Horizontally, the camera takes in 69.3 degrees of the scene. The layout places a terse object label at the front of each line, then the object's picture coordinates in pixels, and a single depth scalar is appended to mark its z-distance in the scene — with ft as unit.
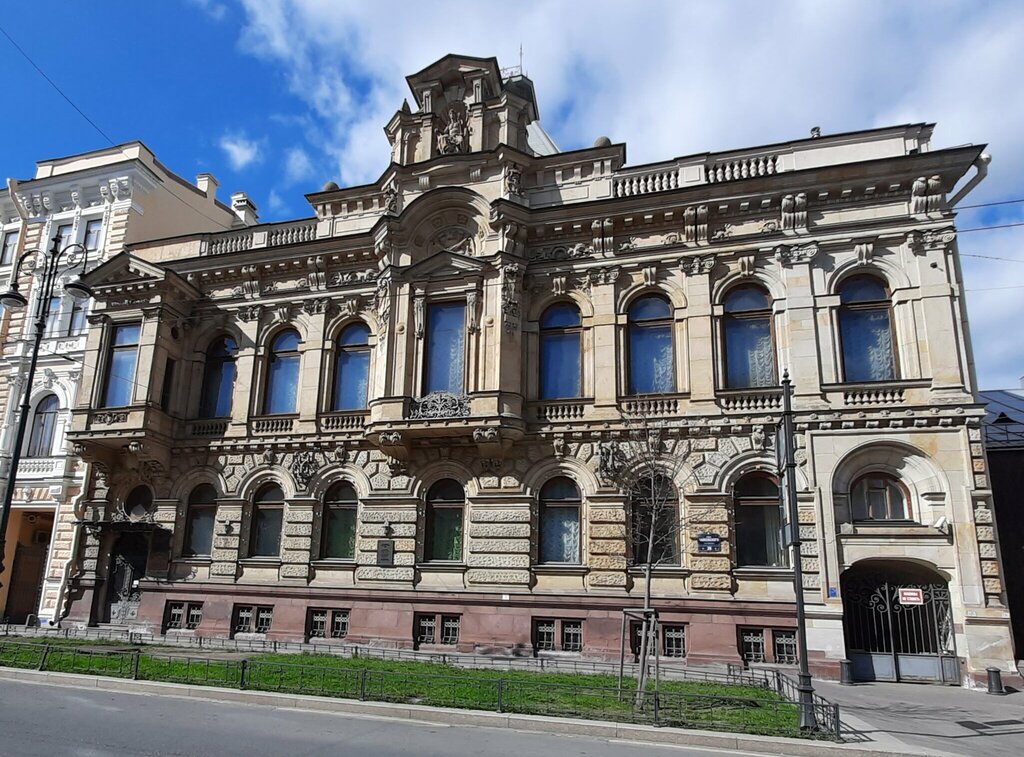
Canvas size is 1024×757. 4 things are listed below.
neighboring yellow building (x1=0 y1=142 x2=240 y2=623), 83.46
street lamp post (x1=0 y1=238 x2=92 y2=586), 55.16
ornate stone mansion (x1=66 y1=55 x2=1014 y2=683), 58.85
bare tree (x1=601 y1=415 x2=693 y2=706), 62.64
